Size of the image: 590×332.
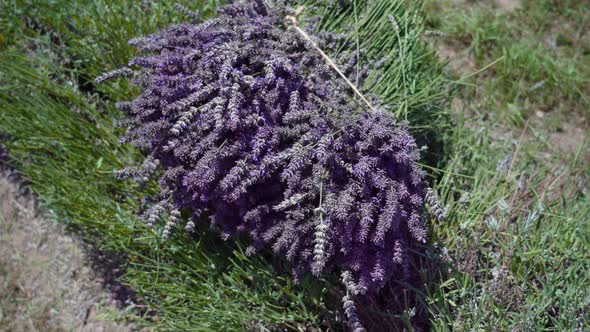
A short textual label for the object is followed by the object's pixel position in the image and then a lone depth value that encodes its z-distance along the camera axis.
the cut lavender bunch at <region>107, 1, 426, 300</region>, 1.02
